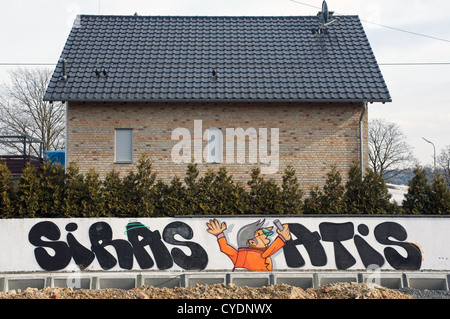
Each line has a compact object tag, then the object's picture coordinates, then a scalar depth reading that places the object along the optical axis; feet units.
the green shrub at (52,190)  46.11
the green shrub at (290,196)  48.55
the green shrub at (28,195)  45.34
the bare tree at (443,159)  190.19
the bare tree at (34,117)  128.88
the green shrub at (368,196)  48.34
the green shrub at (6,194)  44.91
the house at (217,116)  54.80
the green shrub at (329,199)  48.98
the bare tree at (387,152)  177.47
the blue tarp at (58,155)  78.54
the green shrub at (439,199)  47.93
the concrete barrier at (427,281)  35.99
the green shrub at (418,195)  48.34
